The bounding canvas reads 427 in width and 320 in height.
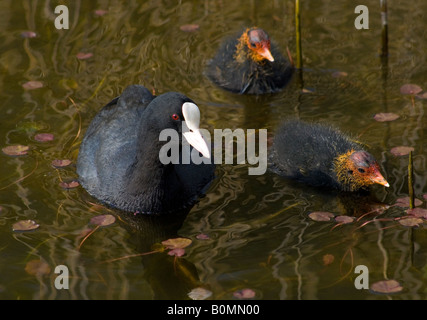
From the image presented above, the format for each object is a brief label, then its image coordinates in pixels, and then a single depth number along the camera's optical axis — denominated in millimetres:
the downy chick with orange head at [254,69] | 6590
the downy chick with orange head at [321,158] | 5285
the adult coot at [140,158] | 4922
